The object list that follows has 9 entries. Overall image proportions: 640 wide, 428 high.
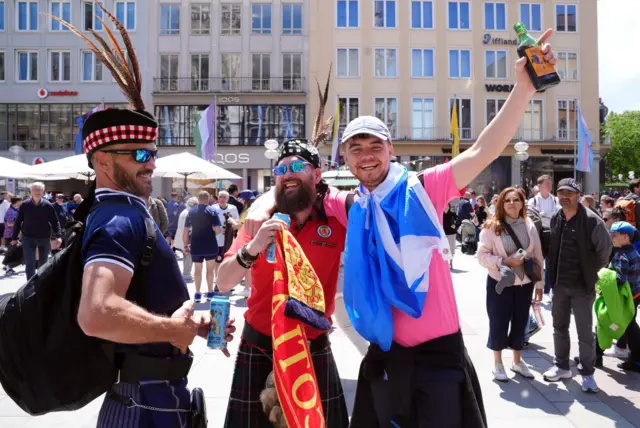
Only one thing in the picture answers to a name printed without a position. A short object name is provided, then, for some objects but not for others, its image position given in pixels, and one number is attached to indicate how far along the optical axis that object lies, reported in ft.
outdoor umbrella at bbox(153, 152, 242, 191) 40.98
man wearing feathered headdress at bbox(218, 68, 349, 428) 7.59
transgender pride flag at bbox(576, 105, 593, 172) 68.64
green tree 189.37
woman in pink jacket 17.13
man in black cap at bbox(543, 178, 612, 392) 16.46
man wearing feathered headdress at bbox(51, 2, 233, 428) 5.78
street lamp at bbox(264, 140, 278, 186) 59.82
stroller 50.60
